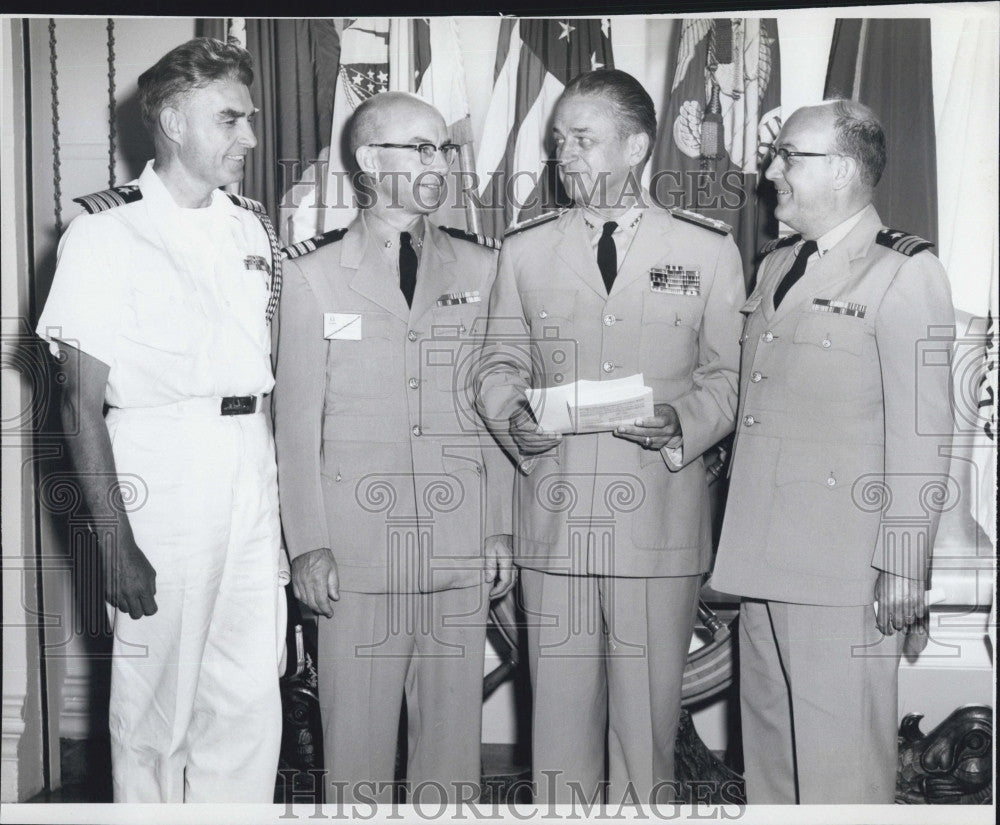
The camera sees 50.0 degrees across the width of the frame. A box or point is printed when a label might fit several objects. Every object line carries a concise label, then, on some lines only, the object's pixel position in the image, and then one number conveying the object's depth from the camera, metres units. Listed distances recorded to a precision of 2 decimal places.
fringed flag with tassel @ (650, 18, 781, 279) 2.88
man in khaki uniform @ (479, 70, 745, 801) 2.78
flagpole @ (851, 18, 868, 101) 2.86
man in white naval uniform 2.74
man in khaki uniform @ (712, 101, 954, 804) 2.69
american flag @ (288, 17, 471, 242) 2.88
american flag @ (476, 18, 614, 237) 2.90
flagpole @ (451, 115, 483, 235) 2.89
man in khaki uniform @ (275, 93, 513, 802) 2.80
